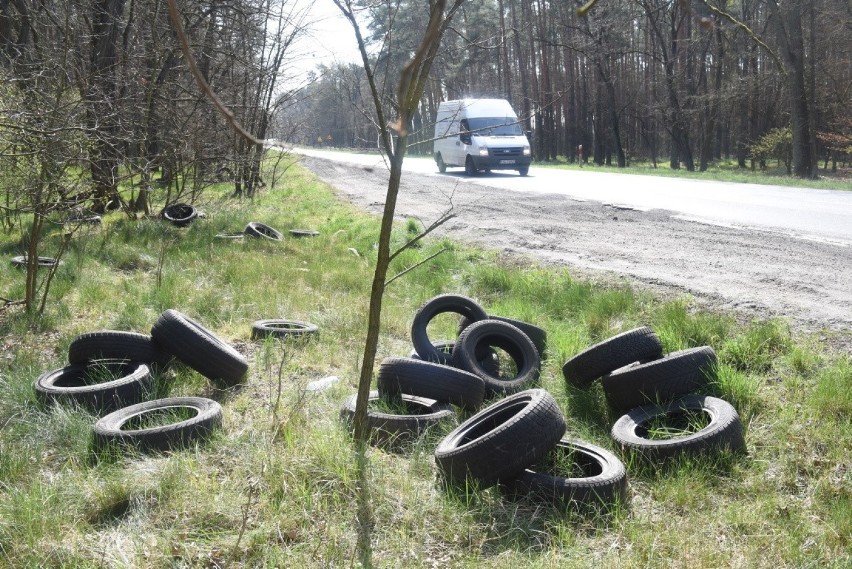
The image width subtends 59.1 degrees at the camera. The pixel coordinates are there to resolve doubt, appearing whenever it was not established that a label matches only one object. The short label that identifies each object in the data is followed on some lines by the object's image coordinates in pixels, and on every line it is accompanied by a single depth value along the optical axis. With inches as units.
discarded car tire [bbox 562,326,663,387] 194.4
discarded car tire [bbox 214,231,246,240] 473.6
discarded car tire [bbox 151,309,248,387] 209.0
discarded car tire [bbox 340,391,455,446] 176.1
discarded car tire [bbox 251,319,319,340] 256.8
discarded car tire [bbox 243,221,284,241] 486.5
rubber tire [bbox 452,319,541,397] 212.1
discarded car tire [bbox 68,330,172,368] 211.6
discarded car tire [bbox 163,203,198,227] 546.0
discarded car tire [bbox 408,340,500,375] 236.5
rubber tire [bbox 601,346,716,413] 185.0
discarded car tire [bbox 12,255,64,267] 370.6
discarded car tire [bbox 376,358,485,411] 191.9
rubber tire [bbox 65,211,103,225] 300.0
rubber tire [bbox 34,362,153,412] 188.5
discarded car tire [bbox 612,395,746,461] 158.9
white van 1037.2
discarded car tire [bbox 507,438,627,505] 141.6
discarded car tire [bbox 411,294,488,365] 226.7
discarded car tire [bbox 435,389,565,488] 145.6
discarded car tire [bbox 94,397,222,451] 161.5
